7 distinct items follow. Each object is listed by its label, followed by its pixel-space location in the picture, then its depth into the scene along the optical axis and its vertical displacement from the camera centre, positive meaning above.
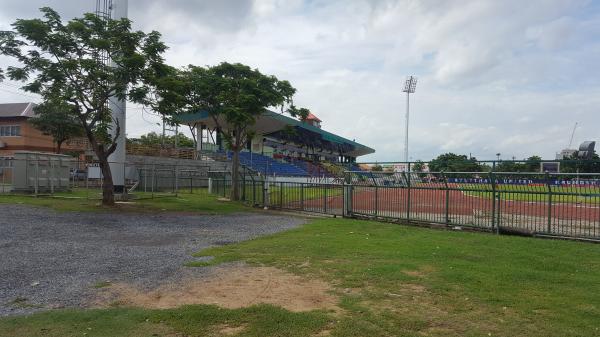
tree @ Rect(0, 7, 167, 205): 19.64 +4.68
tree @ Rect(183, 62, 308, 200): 25.41 +4.50
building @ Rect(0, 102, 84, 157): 51.28 +4.50
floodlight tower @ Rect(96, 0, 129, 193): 24.45 +1.78
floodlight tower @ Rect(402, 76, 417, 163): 84.69 +16.30
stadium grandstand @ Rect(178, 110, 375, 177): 52.75 +4.50
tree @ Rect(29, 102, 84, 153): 41.19 +4.51
